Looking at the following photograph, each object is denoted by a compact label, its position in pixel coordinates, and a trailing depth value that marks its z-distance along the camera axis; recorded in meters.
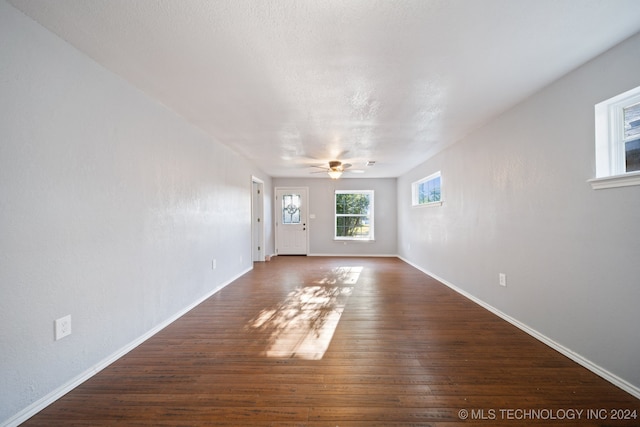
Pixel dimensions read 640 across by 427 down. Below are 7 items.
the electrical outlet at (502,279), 2.77
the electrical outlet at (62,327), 1.58
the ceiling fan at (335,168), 4.82
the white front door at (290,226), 7.32
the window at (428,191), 4.71
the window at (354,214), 7.37
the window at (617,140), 1.67
